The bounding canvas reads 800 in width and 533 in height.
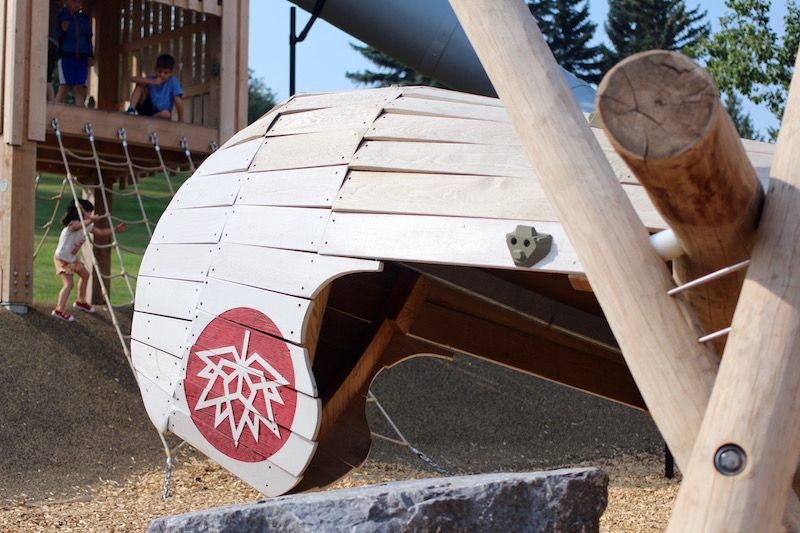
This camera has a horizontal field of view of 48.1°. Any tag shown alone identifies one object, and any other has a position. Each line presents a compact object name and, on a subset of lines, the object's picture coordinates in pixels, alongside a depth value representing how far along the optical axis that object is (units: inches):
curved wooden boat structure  128.6
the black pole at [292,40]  311.0
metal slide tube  307.9
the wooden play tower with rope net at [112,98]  299.0
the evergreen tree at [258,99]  1257.0
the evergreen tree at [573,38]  1037.8
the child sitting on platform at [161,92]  338.0
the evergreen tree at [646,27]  1043.3
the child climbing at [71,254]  324.5
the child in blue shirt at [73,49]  351.9
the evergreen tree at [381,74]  991.6
